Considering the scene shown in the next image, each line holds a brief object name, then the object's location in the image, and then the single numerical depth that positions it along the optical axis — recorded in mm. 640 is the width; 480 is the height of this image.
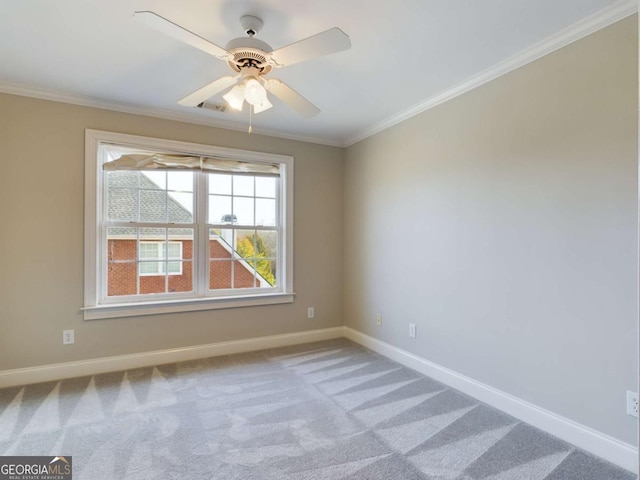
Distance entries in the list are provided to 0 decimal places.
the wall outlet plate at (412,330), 3129
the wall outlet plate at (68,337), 2873
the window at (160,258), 3283
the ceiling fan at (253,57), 1535
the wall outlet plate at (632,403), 1729
